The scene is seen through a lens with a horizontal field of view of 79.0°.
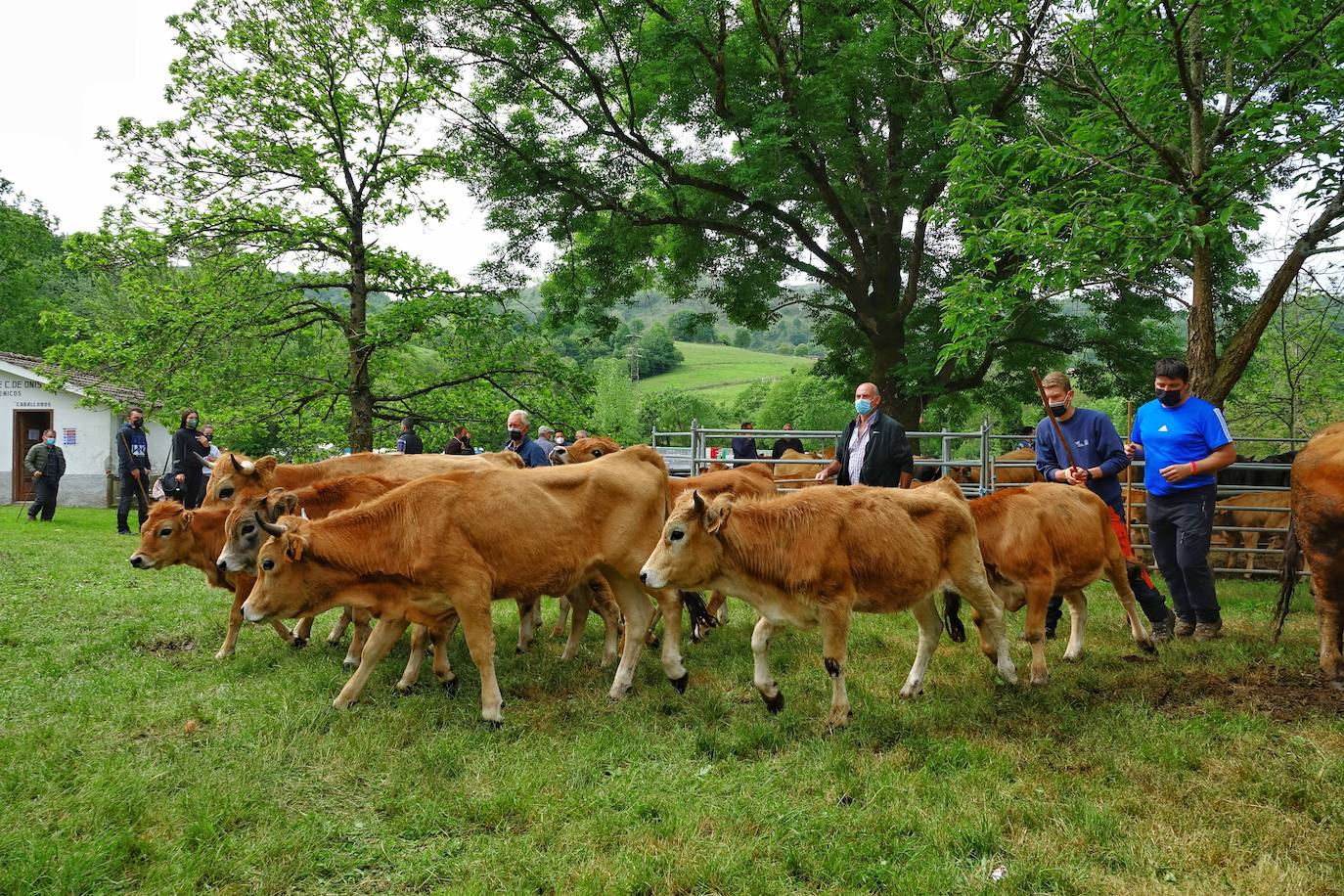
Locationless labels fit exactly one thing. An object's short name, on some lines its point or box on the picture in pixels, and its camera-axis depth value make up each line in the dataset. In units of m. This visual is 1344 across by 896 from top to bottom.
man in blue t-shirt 7.04
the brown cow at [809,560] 5.64
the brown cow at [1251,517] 12.98
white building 27.36
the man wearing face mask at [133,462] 16.00
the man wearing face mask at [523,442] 10.16
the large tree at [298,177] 17.31
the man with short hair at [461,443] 14.65
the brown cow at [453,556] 5.82
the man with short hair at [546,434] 15.69
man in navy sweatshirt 7.65
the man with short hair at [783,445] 17.96
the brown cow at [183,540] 7.92
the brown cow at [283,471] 8.62
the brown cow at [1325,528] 5.81
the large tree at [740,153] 14.82
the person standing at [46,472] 18.84
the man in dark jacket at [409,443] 17.42
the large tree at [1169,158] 7.75
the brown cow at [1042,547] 6.61
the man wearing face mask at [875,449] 7.75
